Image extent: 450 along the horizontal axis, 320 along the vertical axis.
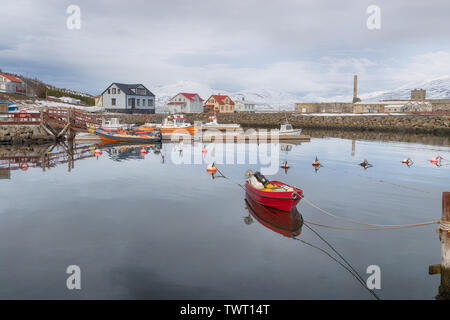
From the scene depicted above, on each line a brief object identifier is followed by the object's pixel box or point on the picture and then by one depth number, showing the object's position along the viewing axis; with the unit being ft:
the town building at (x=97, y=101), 317.24
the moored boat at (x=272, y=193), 46.00
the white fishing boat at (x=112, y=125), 155.63
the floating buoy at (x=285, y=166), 86.94
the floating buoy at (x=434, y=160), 95.45
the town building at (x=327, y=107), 347.97
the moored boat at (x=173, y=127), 164.25
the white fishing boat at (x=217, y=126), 204.33
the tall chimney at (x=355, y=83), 363.48
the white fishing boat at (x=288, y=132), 164.25
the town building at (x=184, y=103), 314.14
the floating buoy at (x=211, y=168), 81.51
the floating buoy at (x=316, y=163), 90.99
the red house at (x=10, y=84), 255.64
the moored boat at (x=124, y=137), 142.55
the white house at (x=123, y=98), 272.10
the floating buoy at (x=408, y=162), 94.51
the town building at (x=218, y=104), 331.16
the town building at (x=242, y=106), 351.05
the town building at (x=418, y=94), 486.38
